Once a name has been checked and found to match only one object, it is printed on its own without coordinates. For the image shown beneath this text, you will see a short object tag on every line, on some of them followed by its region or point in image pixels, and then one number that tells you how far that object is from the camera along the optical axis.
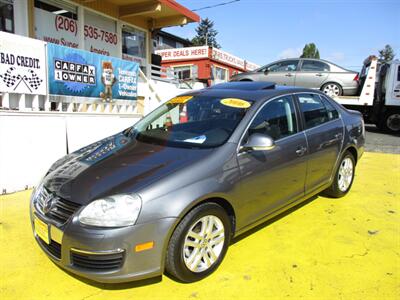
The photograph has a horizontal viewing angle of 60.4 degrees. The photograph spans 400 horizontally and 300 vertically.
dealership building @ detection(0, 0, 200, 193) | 5.05
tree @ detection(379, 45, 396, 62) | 82.89
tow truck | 11.29
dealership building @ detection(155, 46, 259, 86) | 22.52
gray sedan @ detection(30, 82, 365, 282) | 2.39
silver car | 10.95
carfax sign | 5.86
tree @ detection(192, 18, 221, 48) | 76.83
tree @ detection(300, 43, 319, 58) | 61.81
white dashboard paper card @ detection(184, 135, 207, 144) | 3.11
